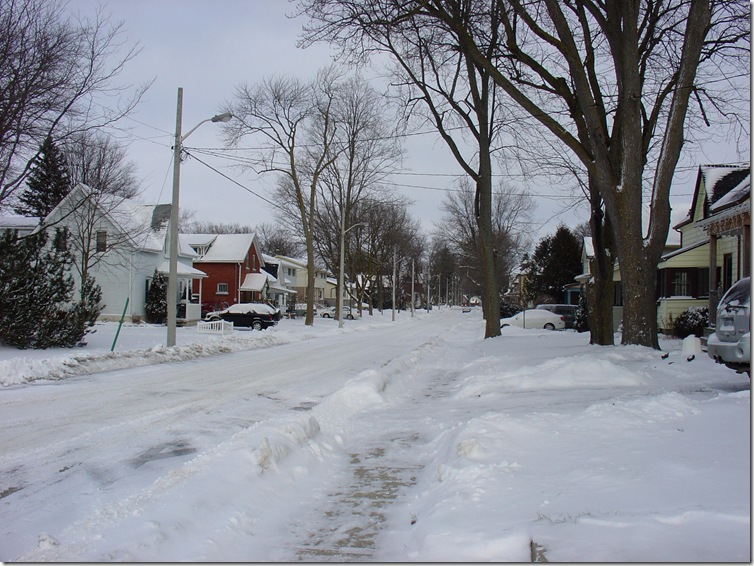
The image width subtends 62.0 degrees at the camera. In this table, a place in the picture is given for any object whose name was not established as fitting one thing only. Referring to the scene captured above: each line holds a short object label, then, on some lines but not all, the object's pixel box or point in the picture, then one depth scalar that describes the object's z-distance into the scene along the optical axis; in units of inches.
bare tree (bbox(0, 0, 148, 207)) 631.2
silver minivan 358.0
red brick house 2242.9
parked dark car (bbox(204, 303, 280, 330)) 1480.1
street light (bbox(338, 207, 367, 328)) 1550.2
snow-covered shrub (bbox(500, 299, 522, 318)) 2156.4
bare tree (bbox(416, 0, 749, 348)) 510.0
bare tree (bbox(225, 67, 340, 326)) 1477.7
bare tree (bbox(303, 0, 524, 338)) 859.4
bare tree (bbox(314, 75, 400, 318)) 1710.1
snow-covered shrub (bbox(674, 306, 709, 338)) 878.4
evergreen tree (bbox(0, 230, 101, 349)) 718.5
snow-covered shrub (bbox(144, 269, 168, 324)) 1531.7
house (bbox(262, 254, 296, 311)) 2790.4
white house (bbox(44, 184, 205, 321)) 1341.0
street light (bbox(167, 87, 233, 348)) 772.6
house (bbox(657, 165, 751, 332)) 740.0
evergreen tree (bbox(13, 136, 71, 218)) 1590.3
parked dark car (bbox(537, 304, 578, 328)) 1539.1
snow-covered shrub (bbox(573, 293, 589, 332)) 1242.6
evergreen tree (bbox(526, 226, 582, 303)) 2421.3
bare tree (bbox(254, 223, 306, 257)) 4572.1
